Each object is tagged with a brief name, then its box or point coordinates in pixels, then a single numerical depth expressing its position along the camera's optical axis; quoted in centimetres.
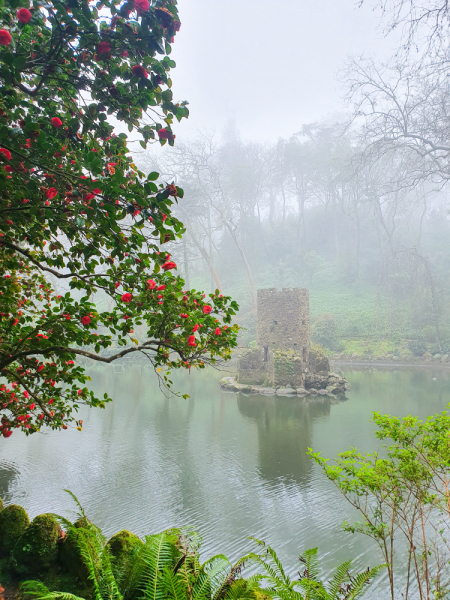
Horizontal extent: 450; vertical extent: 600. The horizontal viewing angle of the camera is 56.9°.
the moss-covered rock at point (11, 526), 281
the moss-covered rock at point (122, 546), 267
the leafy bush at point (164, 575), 222
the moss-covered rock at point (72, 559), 259
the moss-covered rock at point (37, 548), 268
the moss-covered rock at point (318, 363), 1543
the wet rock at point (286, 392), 1447
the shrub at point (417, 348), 2188
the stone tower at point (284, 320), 1669
